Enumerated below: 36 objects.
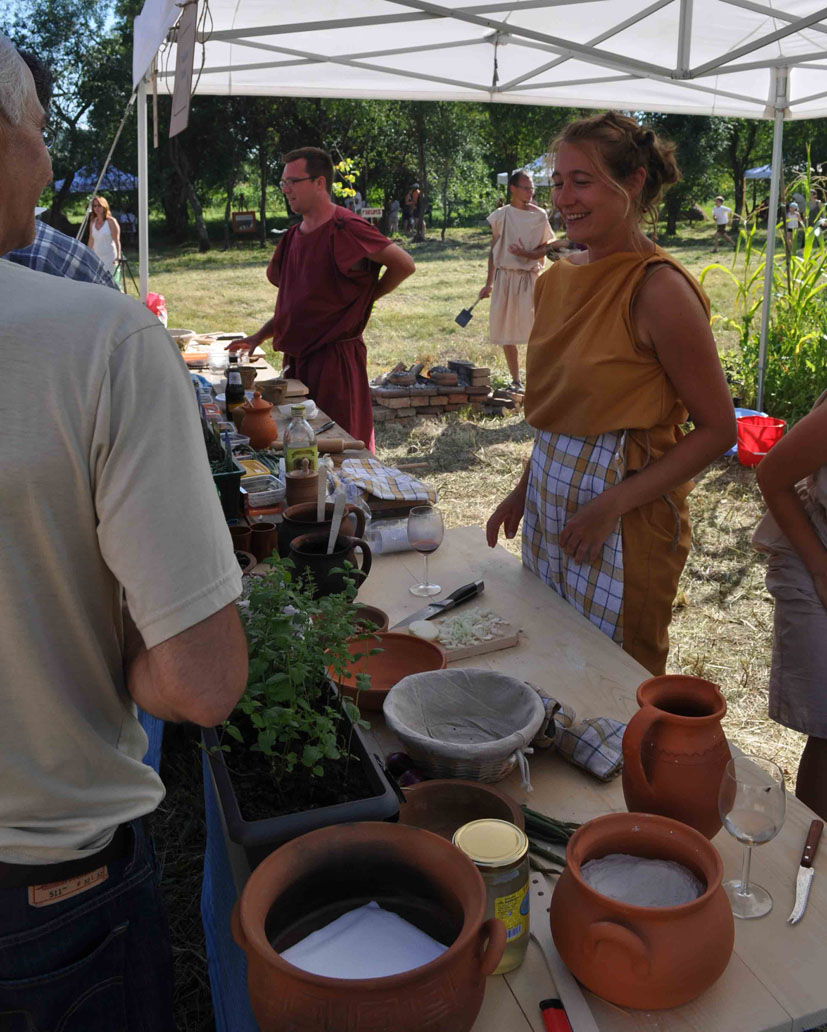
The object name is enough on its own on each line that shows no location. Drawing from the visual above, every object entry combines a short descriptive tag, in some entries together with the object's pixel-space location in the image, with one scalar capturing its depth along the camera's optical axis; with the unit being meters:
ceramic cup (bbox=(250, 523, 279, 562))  2.32
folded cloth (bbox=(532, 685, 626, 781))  1.46
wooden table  1.05
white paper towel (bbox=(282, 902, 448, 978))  0.96
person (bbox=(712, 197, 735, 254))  19.08
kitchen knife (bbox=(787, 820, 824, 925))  1.20
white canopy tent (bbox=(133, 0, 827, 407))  4.41
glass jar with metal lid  1.07
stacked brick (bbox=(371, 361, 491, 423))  7.48
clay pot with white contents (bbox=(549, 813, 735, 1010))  1.00
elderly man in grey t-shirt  0.86
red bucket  5.71
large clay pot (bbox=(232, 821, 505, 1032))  0.86
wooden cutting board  1.87
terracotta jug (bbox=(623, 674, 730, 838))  1.25
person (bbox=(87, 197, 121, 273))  10.63
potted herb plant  1.14
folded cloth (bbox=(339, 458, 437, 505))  2.74
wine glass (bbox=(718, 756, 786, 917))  1.21
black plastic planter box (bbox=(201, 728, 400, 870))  1.10
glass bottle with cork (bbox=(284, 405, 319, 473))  2.70
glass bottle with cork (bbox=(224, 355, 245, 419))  3.72
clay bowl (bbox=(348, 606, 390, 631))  1.92
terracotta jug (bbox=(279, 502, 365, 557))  2.15
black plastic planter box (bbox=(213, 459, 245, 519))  2.44
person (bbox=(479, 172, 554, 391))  8.23
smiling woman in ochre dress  2.09
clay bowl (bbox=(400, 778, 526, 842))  1.29
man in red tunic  4.38
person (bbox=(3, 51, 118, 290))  2.53
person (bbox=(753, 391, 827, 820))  1.96
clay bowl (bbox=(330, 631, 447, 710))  1.74
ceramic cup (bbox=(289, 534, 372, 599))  1.97
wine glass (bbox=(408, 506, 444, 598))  2.16
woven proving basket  1.36
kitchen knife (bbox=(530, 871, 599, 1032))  1.04
